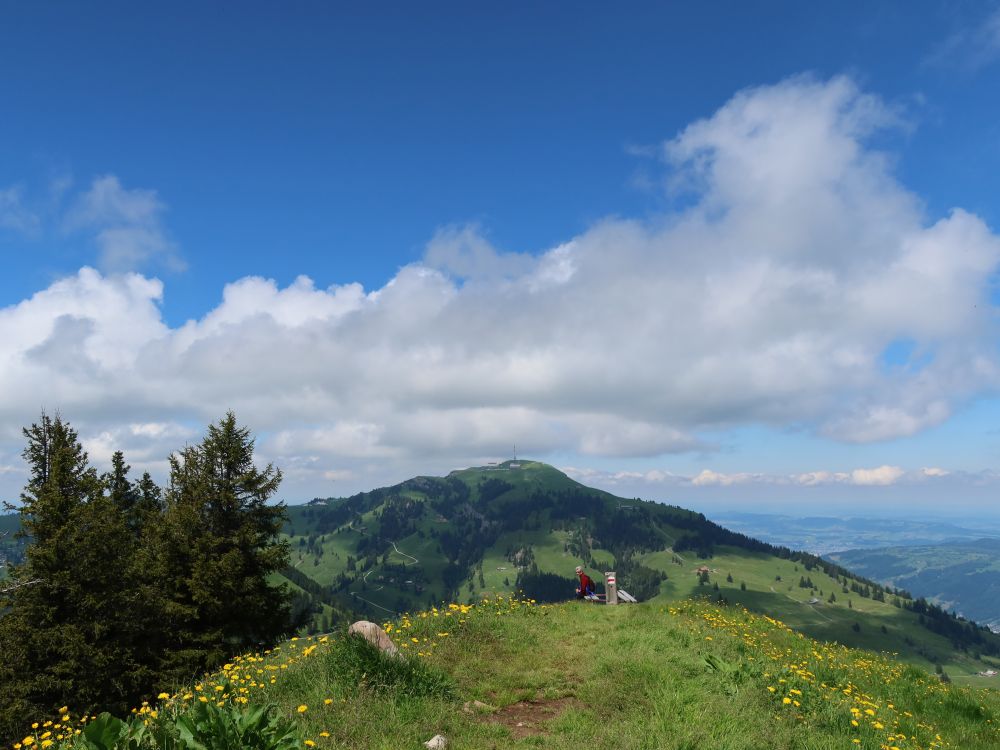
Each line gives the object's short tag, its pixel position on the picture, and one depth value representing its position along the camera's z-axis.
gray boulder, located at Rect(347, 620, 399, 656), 11.40
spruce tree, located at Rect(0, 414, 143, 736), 24.17
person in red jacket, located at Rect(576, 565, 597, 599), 24.25
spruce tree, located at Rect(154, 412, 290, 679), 27.36
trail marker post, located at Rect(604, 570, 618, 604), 21.88
